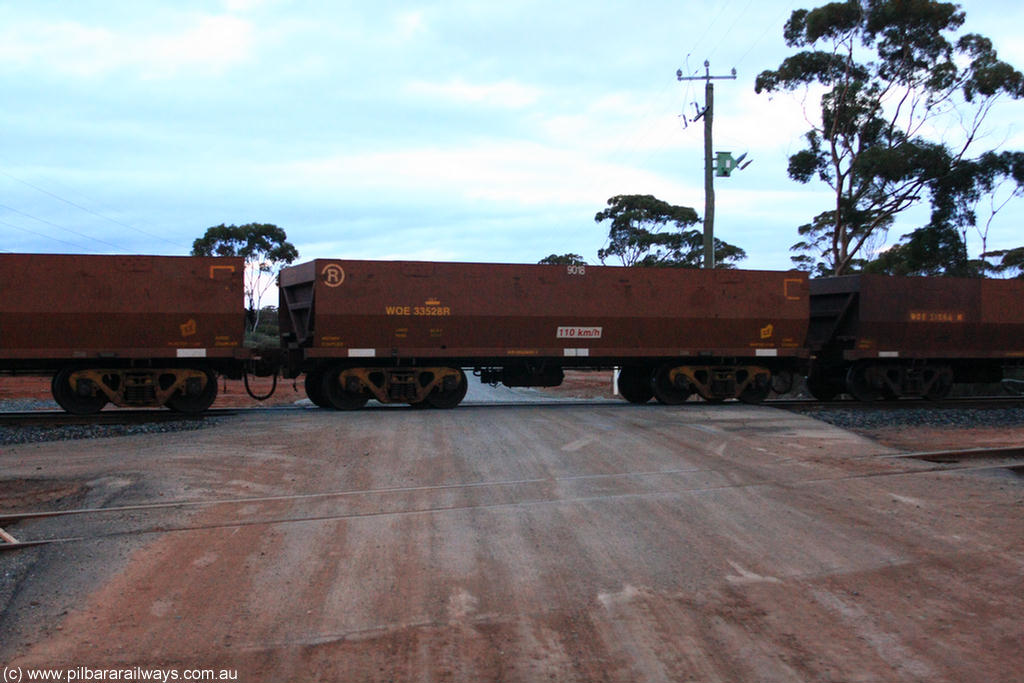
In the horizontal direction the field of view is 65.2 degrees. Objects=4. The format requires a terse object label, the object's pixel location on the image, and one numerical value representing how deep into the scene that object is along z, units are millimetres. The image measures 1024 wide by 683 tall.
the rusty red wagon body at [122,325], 13547
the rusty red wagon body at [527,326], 15250
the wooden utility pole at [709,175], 22312
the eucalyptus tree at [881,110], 29312
